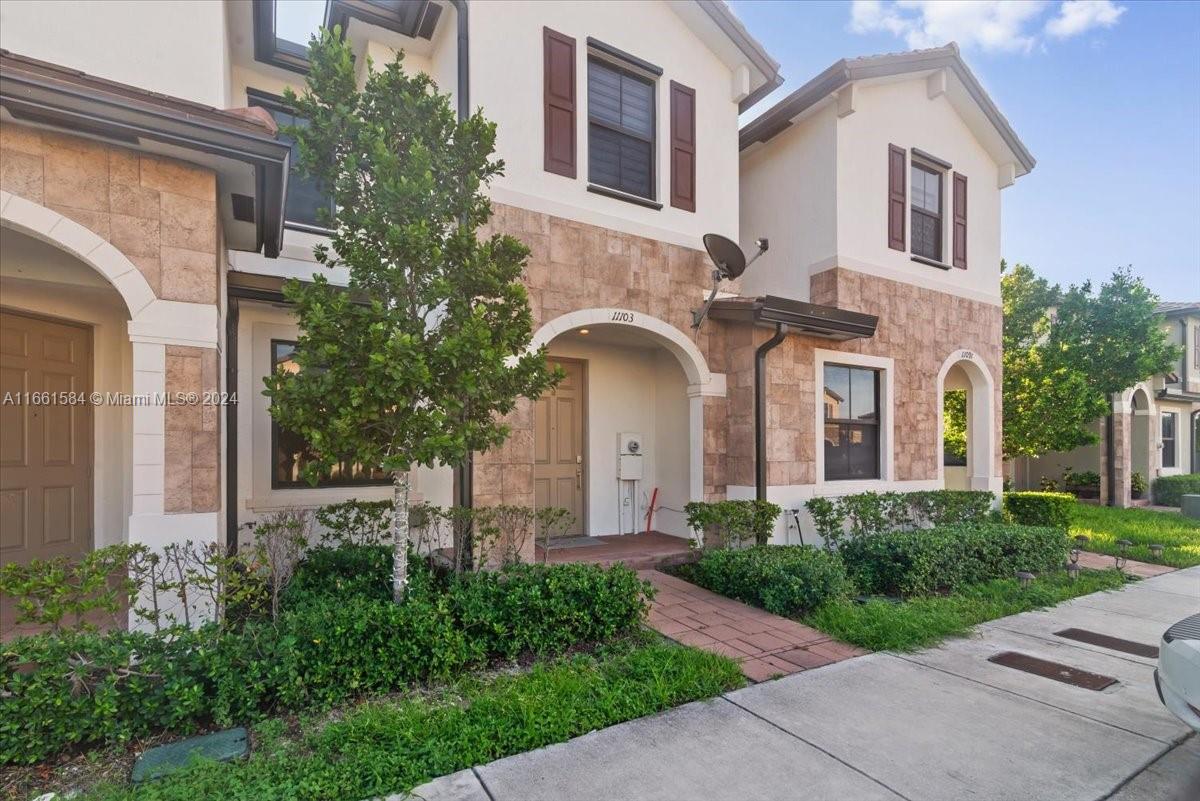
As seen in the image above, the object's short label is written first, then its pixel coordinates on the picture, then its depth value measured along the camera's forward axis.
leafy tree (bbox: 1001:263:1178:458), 12.33
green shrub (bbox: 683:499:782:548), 6.77
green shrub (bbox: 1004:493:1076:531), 9.80
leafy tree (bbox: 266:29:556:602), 3.92
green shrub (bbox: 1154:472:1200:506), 15.74
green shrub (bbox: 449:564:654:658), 4.13
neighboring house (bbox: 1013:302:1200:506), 15.05
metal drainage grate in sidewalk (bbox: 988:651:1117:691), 4.14
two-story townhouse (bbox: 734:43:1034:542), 7.90
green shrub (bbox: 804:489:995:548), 7.46
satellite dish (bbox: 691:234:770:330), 7.06
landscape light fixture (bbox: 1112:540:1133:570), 7.72
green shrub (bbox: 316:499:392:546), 5.51
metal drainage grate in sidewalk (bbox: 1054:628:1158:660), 4.75
